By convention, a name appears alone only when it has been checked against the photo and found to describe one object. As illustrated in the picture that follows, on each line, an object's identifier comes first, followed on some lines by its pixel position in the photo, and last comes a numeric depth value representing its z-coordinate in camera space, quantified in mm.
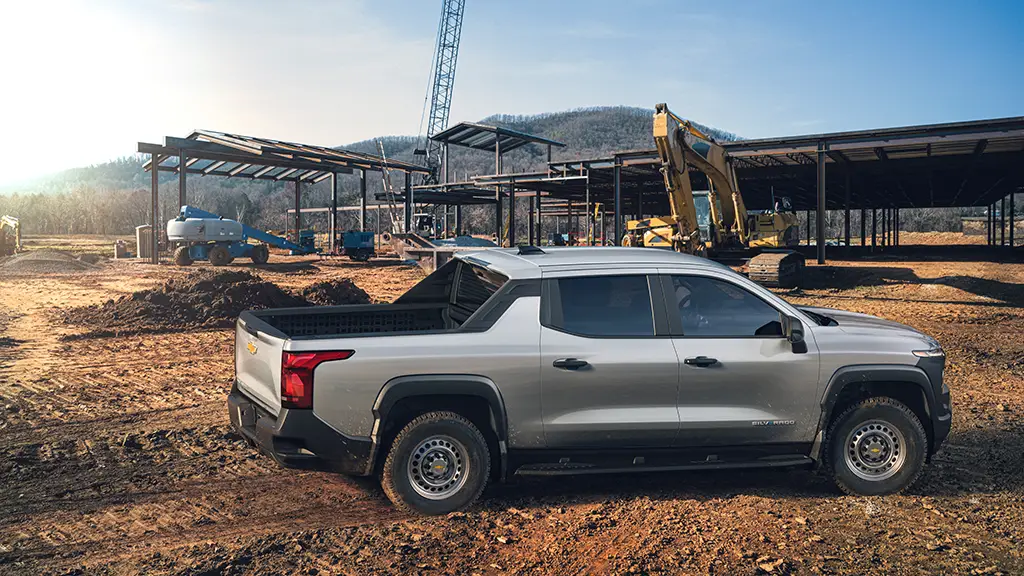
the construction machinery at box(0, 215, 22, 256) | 36031
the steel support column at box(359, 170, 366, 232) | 38812
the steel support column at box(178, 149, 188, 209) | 30797
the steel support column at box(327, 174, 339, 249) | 38344
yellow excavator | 19984
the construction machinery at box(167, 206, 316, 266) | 30078
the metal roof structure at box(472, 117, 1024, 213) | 21766
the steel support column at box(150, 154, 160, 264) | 30141
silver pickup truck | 4613
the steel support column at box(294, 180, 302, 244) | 39094
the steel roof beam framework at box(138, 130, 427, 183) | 31234
